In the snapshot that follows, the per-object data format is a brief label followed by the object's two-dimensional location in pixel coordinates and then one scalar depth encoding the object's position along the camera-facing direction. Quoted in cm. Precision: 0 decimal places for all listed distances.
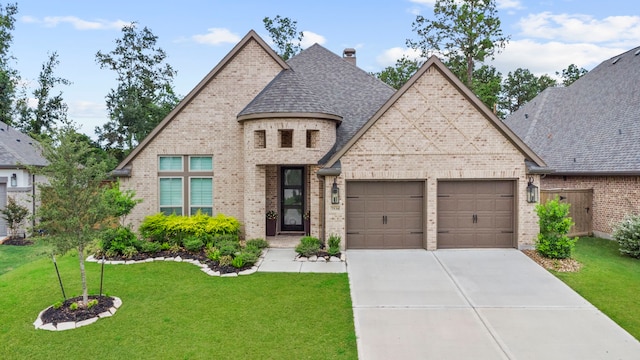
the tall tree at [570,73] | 4441
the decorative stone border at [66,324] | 674
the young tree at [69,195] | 702
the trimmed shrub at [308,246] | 1130
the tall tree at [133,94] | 2942
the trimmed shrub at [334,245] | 1128
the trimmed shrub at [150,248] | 1159
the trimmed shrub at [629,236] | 1144
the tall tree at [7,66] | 2981
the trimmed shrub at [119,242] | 1139
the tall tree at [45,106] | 3259
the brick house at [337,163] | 1172
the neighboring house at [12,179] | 1598
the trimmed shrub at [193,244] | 1162
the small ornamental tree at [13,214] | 1550
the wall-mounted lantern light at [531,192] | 1170
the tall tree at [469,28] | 2753
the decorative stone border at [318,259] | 1103
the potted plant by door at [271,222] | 1405
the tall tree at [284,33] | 3291
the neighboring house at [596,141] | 1389
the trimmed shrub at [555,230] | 1062
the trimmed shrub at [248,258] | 1023
